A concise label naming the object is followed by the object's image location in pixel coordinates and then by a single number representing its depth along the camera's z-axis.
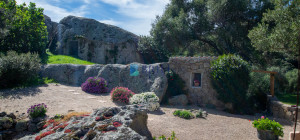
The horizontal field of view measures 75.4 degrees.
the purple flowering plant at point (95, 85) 11.56
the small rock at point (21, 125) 6.70
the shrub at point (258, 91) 10.09
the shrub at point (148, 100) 8.70
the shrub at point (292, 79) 13.38
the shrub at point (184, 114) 7.88
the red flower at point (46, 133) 5.00
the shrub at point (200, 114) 8.20
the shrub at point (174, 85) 11.21
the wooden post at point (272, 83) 10.22
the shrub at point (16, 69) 10.24
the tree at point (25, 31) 13.86
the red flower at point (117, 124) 4.29
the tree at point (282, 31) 8.70
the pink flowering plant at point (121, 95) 9.70
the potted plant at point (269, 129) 5.71
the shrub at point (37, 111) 6.92
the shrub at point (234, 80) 9.84
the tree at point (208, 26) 13.14
